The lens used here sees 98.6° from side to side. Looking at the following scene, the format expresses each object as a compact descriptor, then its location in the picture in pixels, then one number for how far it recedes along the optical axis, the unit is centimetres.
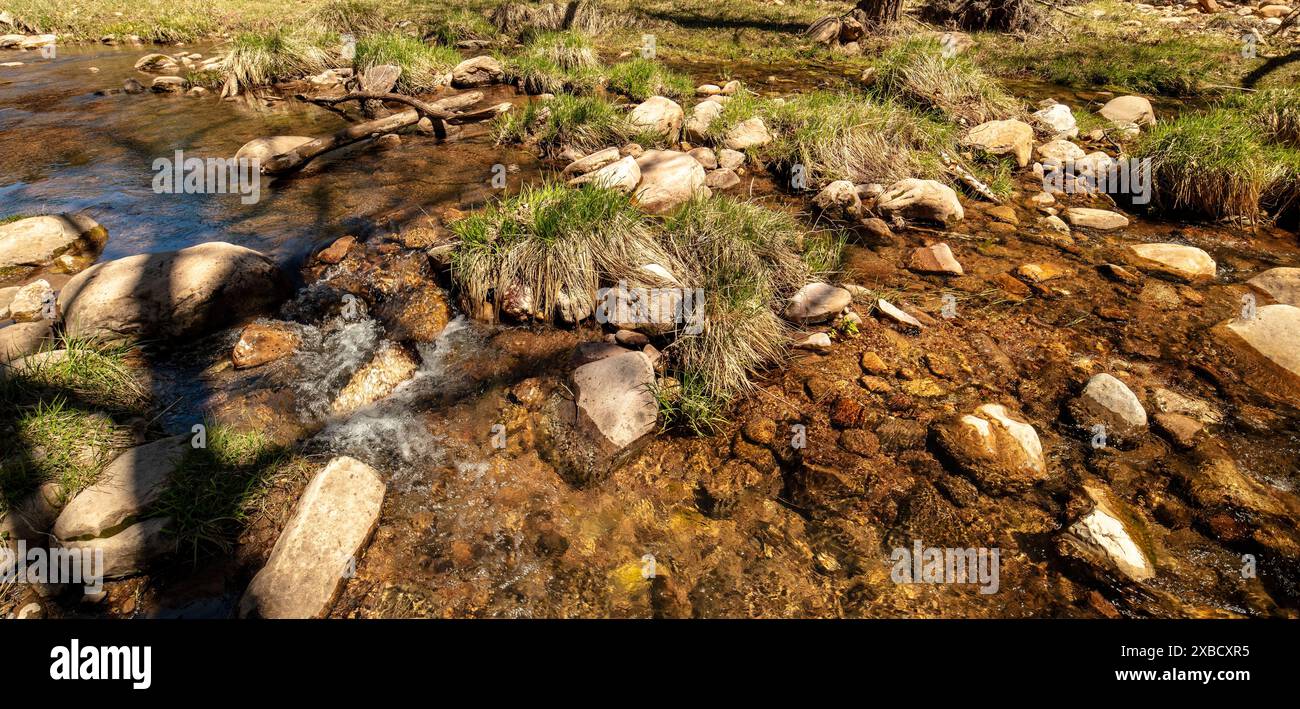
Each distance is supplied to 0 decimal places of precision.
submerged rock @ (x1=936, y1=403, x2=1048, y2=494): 310
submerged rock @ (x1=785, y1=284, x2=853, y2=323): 425
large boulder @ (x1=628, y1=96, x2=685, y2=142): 747
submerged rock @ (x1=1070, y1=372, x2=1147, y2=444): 337
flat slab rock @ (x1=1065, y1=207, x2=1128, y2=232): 573
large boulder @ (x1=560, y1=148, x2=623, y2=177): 635
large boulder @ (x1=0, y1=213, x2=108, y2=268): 472
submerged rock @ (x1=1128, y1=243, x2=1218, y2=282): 484
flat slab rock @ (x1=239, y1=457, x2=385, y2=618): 250
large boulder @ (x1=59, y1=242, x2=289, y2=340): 391
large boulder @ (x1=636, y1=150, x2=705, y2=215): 557
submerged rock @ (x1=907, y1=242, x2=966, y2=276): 497
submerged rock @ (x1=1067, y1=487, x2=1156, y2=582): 262
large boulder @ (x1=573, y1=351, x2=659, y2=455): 342
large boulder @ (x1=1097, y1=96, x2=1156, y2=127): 798
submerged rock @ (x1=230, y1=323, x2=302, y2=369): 396
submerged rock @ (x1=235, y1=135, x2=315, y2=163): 664
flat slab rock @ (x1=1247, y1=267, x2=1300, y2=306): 448
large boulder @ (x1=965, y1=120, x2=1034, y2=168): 698
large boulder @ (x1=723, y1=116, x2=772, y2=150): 709
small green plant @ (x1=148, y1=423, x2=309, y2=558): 275
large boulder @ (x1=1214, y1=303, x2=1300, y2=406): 364
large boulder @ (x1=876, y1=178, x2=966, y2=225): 568
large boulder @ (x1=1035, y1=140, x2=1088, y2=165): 690
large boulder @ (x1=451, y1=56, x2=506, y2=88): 1002
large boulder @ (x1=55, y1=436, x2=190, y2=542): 263
